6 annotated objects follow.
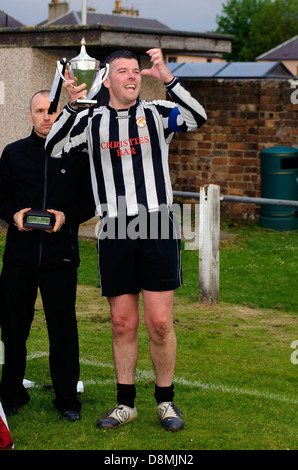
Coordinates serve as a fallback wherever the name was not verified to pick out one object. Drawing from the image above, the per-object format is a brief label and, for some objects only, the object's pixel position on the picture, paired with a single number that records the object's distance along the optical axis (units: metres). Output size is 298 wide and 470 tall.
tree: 94.81
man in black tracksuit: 4.96
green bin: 13.80
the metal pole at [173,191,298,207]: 8.34
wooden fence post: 8.61
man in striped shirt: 4.62
